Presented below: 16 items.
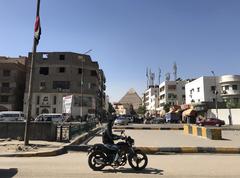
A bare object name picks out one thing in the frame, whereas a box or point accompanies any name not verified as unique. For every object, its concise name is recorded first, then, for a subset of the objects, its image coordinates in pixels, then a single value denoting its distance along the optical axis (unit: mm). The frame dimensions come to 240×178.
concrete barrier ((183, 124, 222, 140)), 13699
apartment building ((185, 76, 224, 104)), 41764
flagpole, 9057
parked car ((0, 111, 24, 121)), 23830
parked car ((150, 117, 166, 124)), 40958
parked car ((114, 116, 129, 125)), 31147
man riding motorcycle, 5789
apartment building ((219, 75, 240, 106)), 40292
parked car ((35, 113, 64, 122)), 22080
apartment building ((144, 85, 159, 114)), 79190
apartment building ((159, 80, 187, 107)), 63556
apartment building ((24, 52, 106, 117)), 42079
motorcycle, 5746
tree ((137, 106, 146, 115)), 85342
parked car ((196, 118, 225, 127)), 28712
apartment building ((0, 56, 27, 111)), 39837
